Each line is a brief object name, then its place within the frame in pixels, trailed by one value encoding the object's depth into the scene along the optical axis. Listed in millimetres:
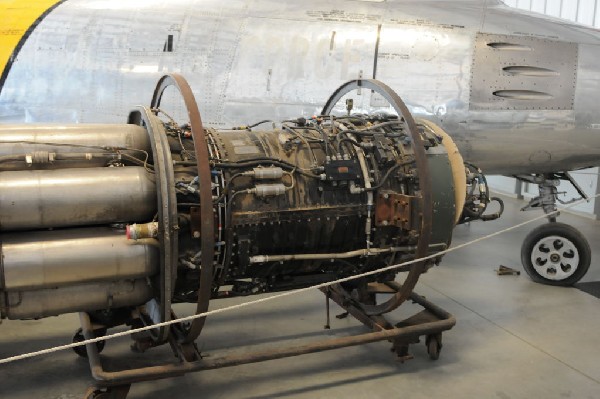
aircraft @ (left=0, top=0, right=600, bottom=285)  5820
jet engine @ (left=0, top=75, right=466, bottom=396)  3098
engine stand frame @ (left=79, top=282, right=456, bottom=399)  3236
